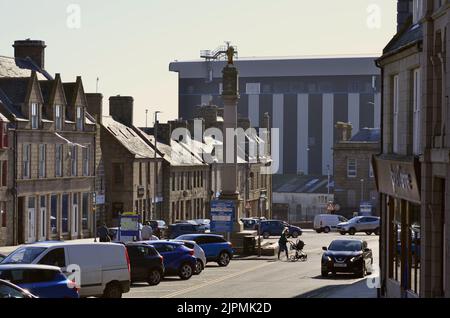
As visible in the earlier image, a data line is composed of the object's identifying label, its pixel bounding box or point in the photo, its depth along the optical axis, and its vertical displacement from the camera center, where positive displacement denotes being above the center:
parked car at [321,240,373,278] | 44.19 -3.87
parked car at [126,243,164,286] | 38.34 -3.60
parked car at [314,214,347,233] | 90.06 -5.06
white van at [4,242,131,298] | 30.36 -2.83
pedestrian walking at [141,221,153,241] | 56.34 -3.79
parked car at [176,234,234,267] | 49.81 -3.98
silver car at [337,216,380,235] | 82.06 -4.86
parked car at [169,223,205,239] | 63.69 -4.06
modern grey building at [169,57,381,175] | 159.75 +8.50
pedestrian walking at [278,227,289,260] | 55.75 -4.23
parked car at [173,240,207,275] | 44.06 -3.86
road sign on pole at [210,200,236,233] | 58.41 -3.00
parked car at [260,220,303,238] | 79.50 -4.92
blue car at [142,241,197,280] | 41.72 -3.74
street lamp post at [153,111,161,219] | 80.79 -2.14
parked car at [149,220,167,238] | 65.81 -4.26
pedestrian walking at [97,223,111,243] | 54.09 -3.75
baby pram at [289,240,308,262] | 54.97 -4.71
